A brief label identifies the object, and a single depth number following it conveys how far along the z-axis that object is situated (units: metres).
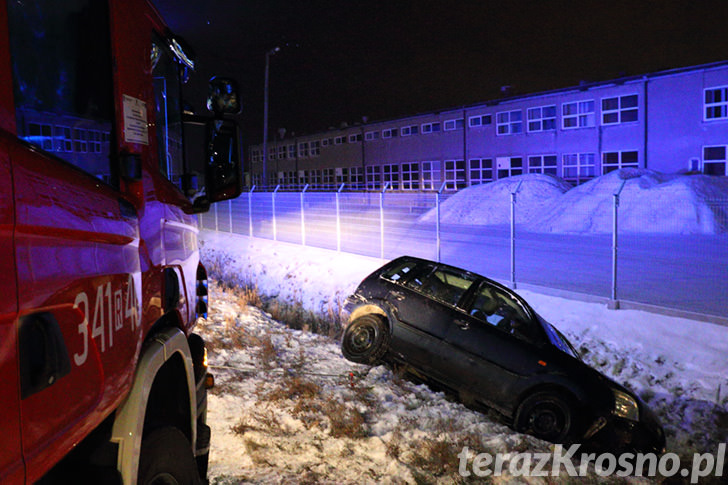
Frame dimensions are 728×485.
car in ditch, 6.13
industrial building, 28.94
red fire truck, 1.40
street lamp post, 33.39
